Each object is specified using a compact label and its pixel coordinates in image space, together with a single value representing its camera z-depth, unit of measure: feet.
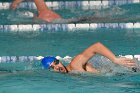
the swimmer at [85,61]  39.69
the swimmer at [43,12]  63.37
